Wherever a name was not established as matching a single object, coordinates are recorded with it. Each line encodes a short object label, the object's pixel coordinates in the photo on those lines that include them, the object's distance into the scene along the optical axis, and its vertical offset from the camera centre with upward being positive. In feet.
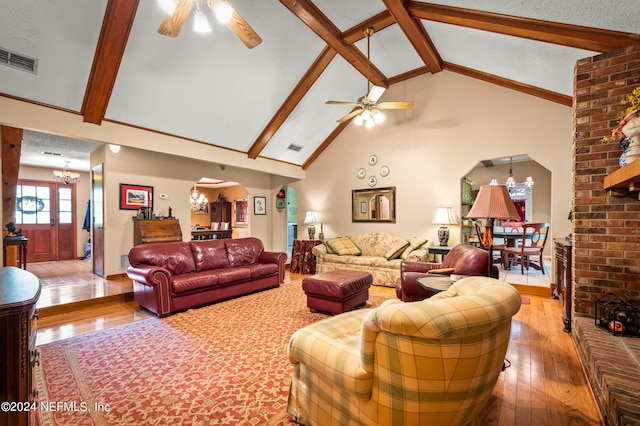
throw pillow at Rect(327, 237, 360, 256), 19.04 -2.35
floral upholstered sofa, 16.48 -2.64
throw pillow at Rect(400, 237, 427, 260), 16.89 -1.98
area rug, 5.84 -4.18
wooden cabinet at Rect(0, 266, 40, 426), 3.50 -1.82
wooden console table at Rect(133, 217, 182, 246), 16.26 -1.16
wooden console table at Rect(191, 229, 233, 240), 25.15 -2.08
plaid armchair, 3.68 -2.11
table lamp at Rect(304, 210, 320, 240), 22.41 -0.64
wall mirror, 19.62 +0.53
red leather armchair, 9.77 -2.15
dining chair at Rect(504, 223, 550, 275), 17.02 -2.20
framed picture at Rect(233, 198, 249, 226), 34.14 +0.09
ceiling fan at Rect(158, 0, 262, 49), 7.10 +5.15
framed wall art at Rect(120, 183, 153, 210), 16.72 +0.91
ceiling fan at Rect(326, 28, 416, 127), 13.01 +5.01
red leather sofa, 11.53 -2.88
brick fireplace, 7.76 +0.25
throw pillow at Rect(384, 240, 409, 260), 17.22 -2.30
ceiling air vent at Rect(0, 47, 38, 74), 9.94 +5.42
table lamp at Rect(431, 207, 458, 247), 16.53 -0.45
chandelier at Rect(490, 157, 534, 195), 23.29 +2.48
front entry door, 22.92 -0.64
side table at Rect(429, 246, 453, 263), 15.55 -2.09
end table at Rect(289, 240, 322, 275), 20.62 -3.37
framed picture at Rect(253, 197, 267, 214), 24.57 +0.60
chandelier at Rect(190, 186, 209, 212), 32.86 +1.22
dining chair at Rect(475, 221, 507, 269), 17.85 -2.29
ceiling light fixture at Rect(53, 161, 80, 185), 22.63 +2.91
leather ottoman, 11.07 -3.17
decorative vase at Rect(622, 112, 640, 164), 6.44 +1.79
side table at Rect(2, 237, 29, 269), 14.96 -1.83
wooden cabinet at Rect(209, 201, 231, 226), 35.61 +0.08
